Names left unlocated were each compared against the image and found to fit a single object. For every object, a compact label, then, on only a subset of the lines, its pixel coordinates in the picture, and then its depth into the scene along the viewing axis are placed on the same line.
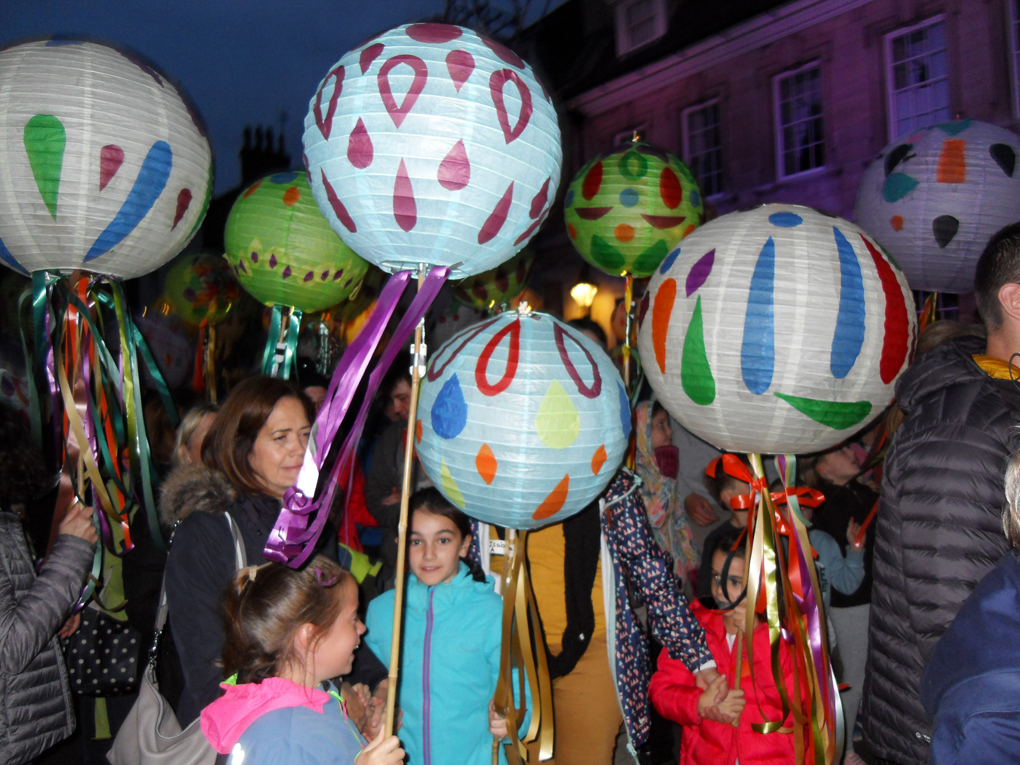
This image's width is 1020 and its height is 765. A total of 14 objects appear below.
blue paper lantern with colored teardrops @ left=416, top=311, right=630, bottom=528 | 1.87
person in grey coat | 1.90
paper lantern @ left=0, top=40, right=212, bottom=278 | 2.00
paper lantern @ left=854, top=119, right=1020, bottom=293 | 2.99
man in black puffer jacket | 1.52
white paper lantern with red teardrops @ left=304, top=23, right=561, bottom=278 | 1.62
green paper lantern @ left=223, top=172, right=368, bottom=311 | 3.06
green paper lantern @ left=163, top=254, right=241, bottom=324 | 5.14
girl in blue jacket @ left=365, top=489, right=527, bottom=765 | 2.18
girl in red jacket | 2.23
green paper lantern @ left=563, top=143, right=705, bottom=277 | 3.40
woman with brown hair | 1.78
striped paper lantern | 1.88
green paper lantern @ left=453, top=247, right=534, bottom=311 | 4.56
